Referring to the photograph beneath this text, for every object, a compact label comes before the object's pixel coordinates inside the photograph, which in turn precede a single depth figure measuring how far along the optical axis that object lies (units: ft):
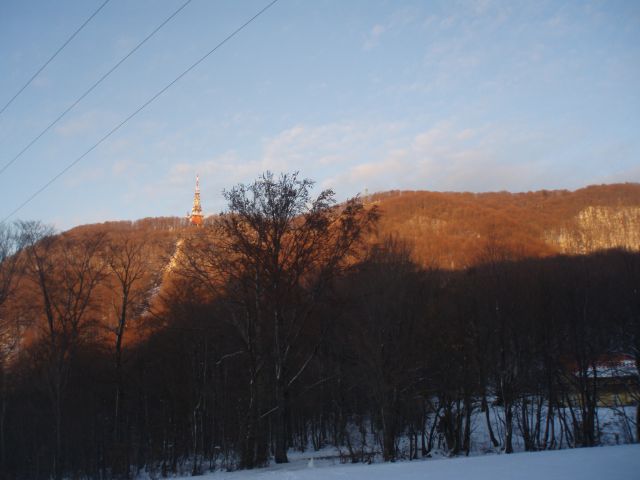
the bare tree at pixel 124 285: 104.58
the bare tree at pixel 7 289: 96.78
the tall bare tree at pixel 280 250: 77.66
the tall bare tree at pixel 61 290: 101.76
